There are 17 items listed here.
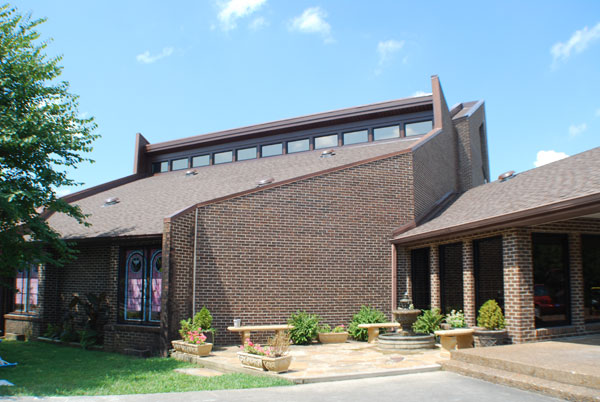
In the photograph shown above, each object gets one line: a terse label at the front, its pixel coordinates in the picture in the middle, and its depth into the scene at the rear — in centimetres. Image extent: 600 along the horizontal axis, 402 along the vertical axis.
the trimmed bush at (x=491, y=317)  1149
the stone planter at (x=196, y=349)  1144
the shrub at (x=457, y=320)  1243
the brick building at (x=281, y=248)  1323
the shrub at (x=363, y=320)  1434
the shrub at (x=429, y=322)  1353
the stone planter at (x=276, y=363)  957
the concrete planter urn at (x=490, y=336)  1120
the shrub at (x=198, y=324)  1215
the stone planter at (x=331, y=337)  1391
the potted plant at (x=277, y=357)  959
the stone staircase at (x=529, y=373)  751
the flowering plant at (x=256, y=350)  986
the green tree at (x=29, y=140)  1185
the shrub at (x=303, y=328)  1363
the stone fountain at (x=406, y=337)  1238
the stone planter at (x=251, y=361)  974
